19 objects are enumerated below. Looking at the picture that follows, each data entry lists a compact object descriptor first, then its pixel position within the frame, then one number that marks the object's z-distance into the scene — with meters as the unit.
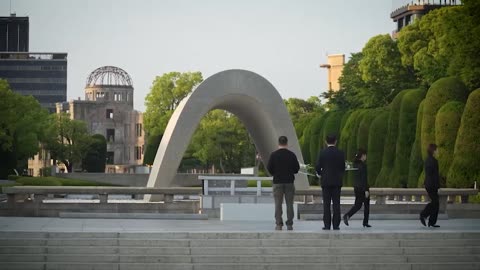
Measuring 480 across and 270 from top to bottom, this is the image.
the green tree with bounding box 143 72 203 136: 96.50
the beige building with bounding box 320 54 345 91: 155.10
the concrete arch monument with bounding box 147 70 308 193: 39.16
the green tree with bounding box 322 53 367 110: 86.75
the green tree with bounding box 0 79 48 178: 74.81
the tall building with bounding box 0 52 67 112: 183.75
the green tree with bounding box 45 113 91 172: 98.62
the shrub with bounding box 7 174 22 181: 66.34
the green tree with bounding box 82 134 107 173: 101.06
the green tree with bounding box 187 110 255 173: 93.75
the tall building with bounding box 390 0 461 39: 116.69
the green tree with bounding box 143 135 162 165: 92.38
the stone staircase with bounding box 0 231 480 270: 19.83
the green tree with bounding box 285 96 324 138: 112.62
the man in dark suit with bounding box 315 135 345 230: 22.58
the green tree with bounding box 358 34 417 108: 79.81
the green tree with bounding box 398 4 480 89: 47.75
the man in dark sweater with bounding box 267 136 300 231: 22.47
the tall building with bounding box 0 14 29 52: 199.38
